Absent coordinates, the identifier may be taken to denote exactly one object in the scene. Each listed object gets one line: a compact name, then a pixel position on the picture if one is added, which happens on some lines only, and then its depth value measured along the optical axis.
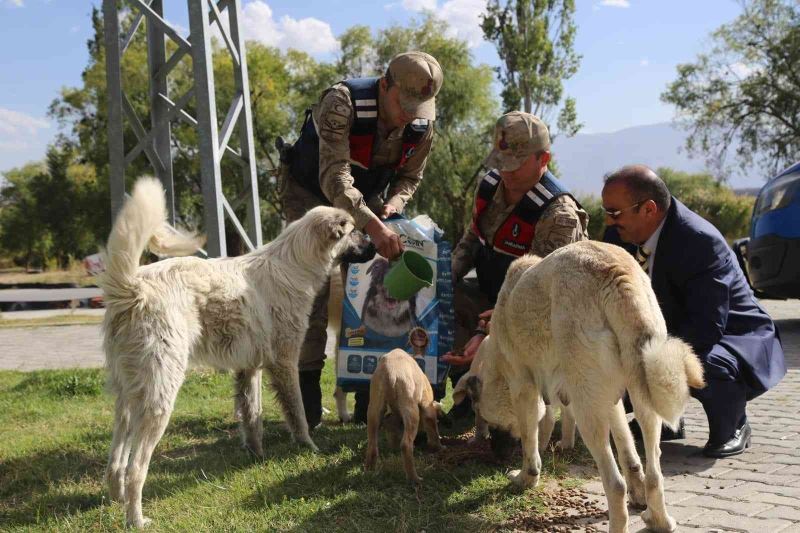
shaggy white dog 3.90
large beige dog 3.03
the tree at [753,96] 29.98
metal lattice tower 7.85
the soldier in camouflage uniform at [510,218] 4.95
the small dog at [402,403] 4.29
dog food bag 5.34
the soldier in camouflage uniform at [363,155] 5.20
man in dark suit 4.27
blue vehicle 8.58
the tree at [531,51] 27.39
